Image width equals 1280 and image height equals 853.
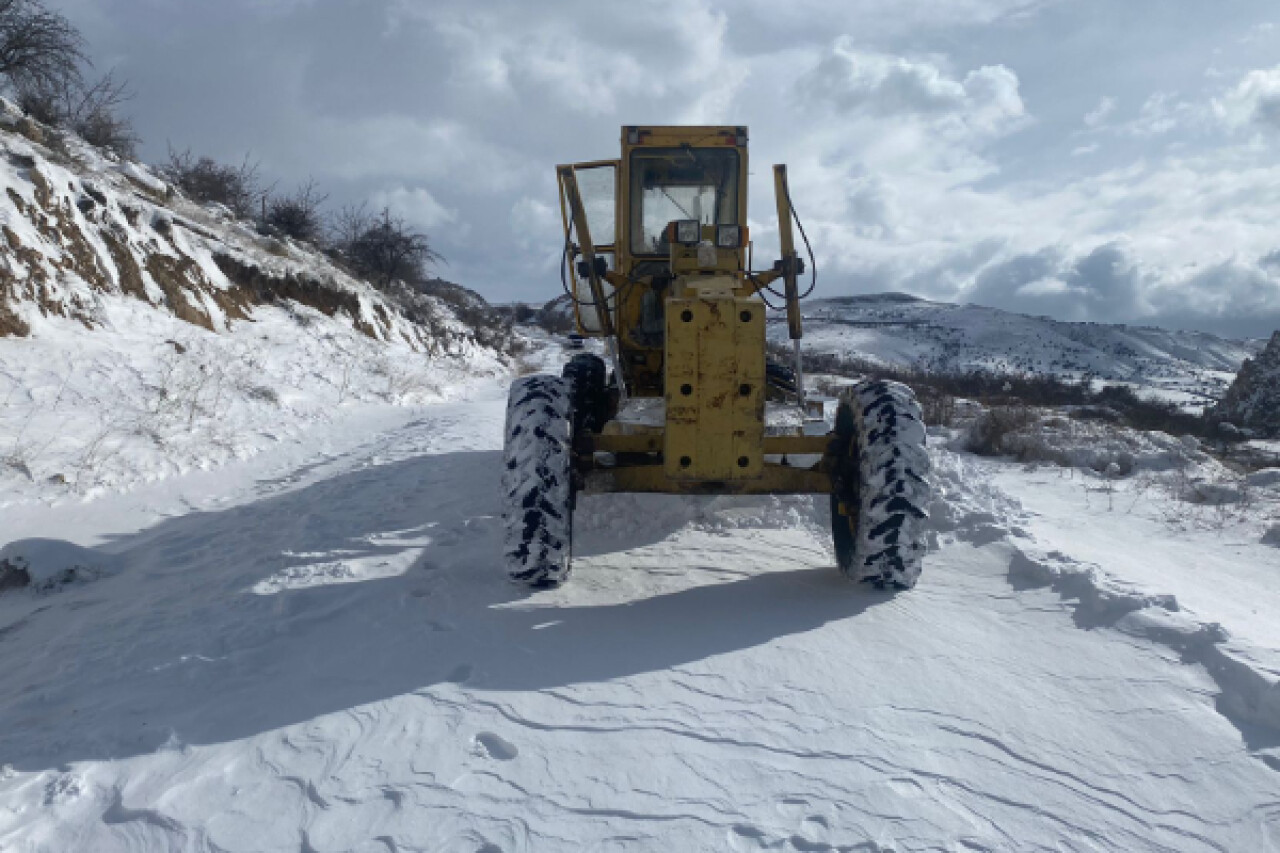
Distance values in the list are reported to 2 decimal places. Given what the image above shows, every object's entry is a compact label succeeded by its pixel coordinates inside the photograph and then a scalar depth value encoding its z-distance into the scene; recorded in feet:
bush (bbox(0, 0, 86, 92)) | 40.93
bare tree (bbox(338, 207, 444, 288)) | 86.28
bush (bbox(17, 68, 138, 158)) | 46.42
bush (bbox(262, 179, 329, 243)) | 73.51
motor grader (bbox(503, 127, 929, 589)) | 12.39
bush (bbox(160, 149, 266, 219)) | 66.59
